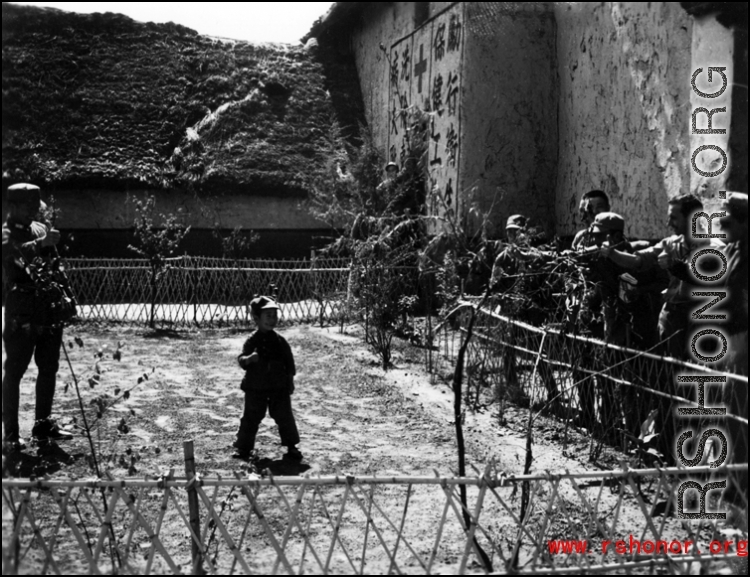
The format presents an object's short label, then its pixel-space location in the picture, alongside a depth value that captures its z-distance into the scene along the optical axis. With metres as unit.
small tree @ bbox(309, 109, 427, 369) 9.13
